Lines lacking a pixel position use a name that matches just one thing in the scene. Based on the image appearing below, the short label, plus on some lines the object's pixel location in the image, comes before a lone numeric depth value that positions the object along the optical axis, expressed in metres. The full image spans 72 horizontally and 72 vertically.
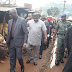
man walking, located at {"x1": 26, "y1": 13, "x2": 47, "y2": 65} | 2.76
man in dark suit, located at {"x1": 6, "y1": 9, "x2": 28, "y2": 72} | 2.19
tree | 31.59
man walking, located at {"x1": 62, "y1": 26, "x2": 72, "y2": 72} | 2.34
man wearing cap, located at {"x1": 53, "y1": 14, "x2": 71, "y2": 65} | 2.87
